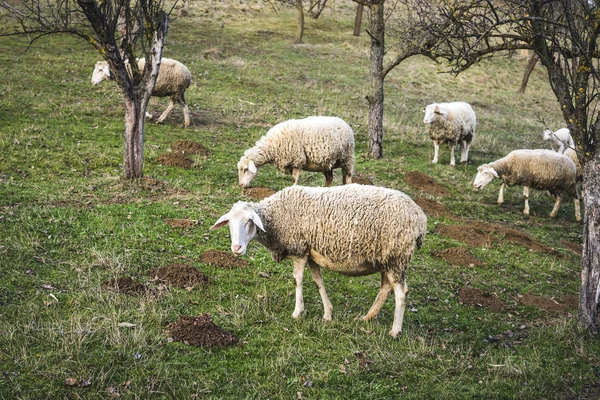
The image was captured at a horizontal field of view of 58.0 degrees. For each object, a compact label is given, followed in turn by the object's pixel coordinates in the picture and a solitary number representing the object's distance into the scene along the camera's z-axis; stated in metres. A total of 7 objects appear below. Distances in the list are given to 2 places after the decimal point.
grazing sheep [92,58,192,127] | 19.11
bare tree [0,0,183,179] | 12.57
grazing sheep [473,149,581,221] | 17.00
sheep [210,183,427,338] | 8.10
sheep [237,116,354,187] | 14.13
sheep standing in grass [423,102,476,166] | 20.05
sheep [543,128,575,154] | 23.50
